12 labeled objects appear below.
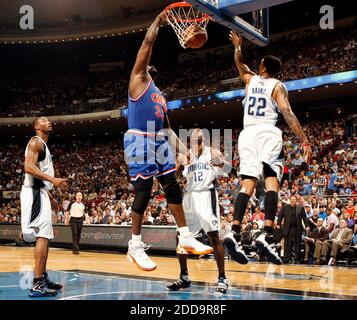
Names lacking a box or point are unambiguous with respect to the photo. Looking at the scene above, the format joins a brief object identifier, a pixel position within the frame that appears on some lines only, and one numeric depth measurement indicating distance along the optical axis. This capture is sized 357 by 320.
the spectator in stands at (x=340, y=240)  11.34
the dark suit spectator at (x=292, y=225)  11.92
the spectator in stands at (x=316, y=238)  11.84
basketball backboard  6.30
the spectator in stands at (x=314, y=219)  12.38
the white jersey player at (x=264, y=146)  5.23
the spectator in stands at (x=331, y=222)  12.07
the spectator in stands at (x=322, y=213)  12.75
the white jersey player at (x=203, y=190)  6.46
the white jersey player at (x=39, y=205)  5.95
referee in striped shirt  15.17
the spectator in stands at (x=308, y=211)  12.89
